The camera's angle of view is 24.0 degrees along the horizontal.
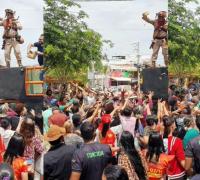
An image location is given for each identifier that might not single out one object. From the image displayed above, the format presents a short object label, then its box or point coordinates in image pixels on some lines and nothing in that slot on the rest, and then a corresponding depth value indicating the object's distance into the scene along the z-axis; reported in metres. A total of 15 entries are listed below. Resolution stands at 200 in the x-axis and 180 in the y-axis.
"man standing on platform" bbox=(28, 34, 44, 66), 5.23
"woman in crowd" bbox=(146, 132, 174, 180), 4.90
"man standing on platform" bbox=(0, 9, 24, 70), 5.24
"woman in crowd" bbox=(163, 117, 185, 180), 5.30
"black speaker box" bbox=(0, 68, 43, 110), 5.30
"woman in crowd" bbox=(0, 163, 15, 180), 3.29
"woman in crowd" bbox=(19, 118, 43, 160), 4.82
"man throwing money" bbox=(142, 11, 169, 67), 6.34
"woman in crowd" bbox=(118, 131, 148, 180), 4.39
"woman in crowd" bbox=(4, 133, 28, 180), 4.31
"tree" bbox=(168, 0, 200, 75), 7.05
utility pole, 6.69
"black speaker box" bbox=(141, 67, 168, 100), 6.69
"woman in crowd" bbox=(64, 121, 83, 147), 5.07
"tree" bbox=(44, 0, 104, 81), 6.12
